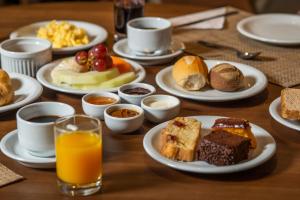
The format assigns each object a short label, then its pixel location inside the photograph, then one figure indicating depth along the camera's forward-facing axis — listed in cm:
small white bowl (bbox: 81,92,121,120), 109
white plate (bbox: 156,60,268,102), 118
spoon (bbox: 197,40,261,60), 138
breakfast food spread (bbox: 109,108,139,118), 107
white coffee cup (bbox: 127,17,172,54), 135
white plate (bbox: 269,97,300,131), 108
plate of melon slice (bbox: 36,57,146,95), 120
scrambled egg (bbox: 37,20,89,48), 139
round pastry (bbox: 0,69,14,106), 112
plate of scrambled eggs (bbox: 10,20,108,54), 138
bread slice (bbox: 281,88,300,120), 108
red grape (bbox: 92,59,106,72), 122
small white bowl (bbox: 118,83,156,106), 113
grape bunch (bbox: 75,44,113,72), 122
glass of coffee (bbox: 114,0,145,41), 147
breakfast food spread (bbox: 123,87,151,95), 116
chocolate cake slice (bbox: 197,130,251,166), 93
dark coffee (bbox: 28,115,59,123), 99
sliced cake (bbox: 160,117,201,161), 96
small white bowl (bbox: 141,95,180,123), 108
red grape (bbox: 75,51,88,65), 123
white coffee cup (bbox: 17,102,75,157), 94
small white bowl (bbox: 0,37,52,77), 126
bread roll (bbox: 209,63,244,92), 119
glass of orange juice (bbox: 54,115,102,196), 87
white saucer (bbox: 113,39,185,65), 133
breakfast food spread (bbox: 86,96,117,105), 112
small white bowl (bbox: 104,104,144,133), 105
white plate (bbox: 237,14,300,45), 146
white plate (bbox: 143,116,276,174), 93
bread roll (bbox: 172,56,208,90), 120
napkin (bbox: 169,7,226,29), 157
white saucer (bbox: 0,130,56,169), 95
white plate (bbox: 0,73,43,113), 113
